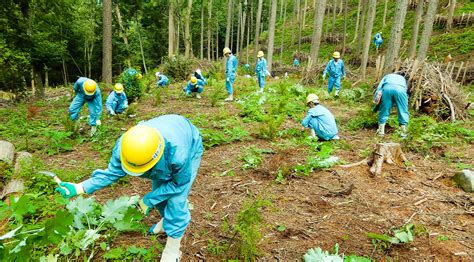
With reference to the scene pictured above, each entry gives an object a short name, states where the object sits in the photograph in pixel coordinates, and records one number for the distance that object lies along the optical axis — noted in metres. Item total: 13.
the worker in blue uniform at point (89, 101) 6.96
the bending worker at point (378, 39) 22.53
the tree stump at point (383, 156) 4.67
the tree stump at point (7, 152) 5.00
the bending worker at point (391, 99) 6.53
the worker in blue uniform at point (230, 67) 10.63
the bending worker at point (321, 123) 6.29
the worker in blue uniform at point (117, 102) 8.44
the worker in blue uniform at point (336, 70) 11.29
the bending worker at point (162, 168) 2.47
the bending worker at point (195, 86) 11.60
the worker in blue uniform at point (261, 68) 11.77
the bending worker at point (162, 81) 14.30
